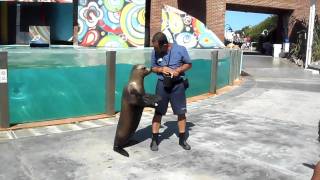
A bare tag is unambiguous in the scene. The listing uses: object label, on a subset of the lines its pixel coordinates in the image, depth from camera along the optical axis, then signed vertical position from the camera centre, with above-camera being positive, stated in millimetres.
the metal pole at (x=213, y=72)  11938 -555
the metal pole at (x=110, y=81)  8594 -606
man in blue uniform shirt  6164 -362
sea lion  6066 -728
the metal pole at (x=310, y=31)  24734 +1085
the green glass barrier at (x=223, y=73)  12789 -628
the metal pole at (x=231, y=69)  14070 -552
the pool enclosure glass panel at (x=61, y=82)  7598 -603
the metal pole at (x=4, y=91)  7266 -700
